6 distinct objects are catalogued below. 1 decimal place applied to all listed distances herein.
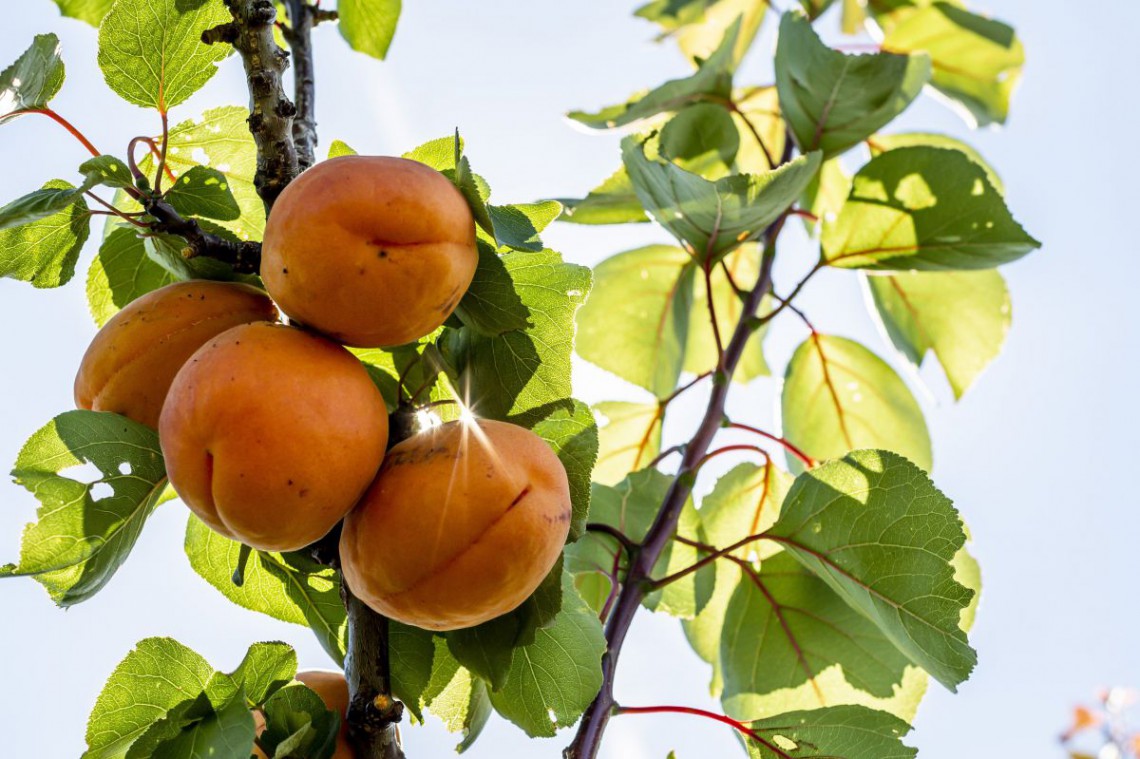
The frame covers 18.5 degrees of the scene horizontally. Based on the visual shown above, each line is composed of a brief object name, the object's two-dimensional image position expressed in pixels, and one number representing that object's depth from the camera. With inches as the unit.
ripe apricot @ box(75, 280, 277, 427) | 30.5
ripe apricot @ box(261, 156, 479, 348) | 29.5
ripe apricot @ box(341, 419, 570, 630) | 29.4
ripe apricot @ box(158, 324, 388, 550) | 29.1
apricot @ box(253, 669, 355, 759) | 32.1
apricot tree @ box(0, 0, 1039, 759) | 29.5
